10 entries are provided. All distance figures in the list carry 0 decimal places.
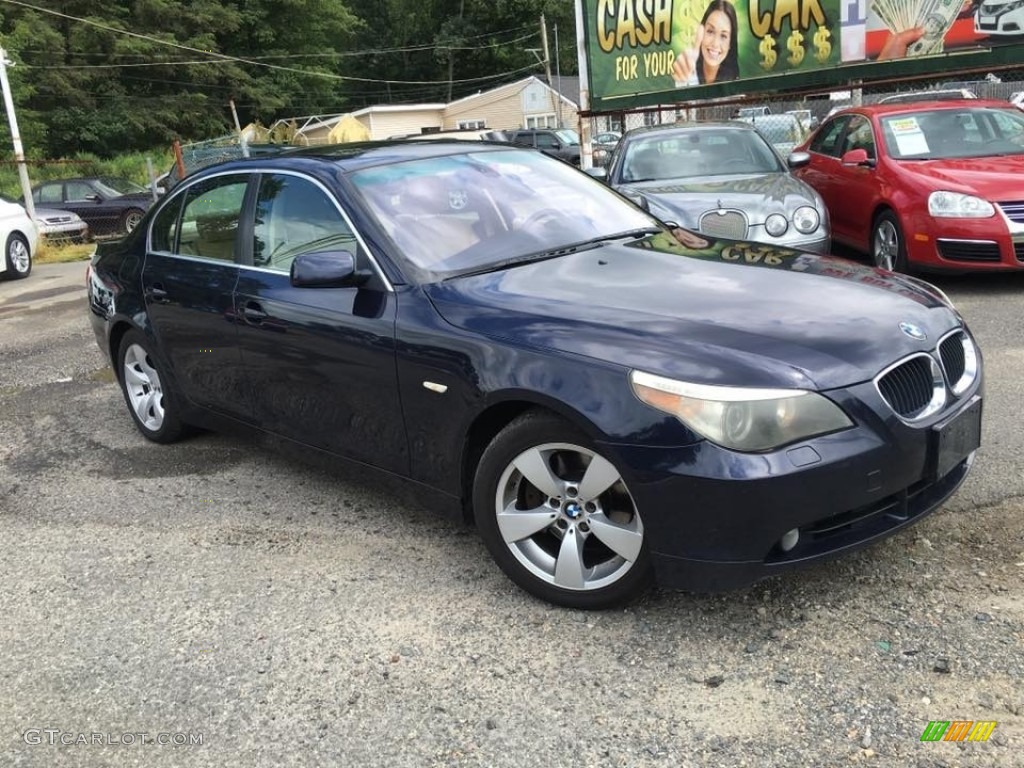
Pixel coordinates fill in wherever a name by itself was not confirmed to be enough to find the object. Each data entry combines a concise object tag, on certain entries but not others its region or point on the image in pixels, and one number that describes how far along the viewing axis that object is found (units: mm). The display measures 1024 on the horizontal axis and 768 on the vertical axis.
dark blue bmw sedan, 2578
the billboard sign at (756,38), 11125
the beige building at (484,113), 48500
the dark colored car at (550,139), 24922
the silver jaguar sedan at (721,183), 6637
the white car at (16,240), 12453
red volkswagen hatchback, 6516
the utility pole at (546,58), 47159
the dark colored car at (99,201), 19000
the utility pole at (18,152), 16375
